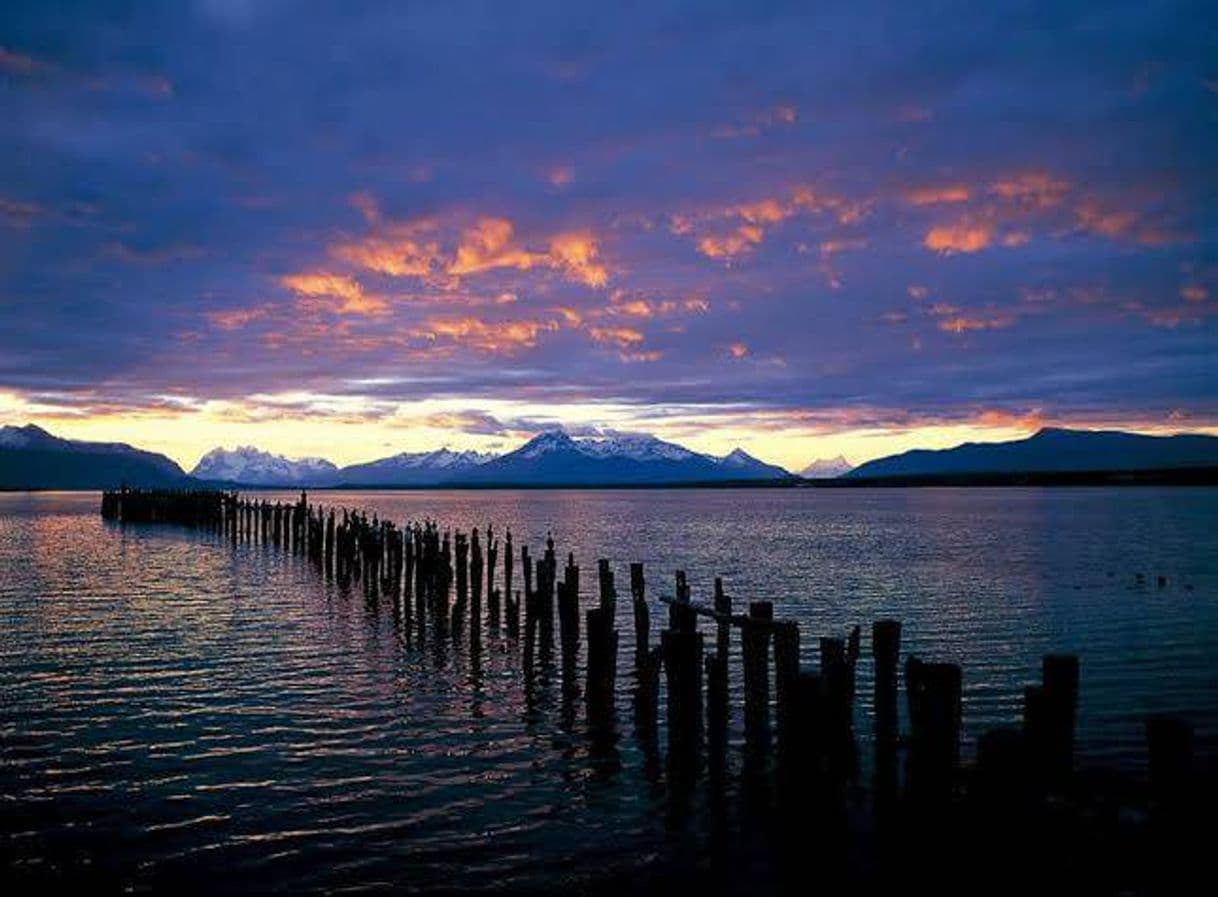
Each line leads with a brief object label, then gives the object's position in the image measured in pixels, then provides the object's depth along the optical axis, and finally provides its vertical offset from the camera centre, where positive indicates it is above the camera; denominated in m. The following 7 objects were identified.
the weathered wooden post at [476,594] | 24.33 -2.80
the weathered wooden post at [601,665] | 17.22 -3.15
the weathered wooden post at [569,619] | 19.09 -2.61
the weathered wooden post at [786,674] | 12.80 -2.51
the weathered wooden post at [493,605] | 27.70 -3.26
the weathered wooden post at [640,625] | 16.71 -2.61
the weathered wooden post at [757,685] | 14.19 -2.92
